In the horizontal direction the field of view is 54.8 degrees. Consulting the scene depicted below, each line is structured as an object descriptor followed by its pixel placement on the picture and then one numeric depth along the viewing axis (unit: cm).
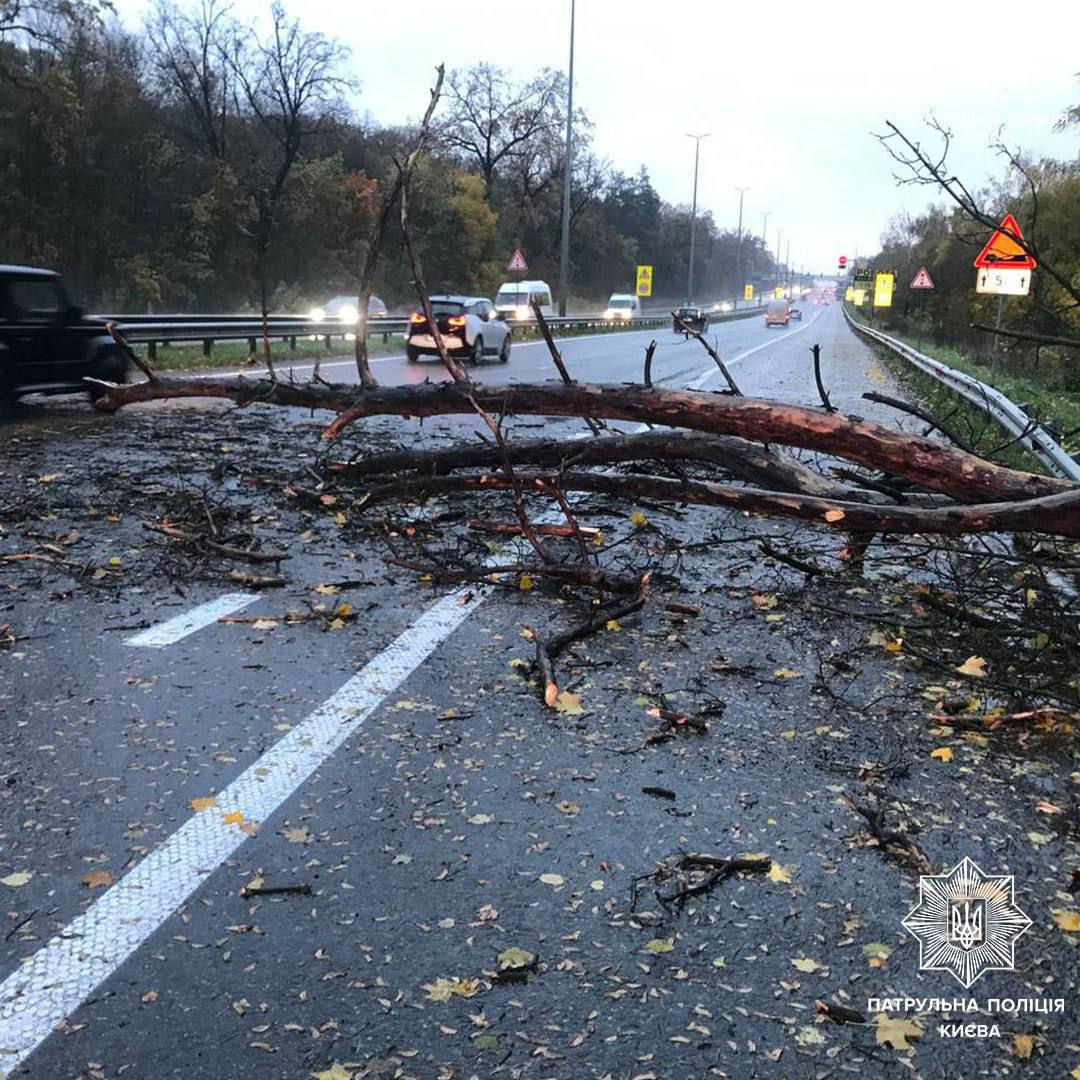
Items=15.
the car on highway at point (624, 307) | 5750
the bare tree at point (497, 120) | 6838
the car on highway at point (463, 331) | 2316
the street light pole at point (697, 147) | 7749
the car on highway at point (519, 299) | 4025
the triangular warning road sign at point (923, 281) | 2502
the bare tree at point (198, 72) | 5194
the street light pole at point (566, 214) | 4206
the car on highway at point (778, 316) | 7394
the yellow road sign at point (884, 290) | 4525
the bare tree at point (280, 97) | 5303
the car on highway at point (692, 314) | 4919
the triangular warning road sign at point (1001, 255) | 1349
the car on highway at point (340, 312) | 3022
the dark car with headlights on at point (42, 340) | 1159
